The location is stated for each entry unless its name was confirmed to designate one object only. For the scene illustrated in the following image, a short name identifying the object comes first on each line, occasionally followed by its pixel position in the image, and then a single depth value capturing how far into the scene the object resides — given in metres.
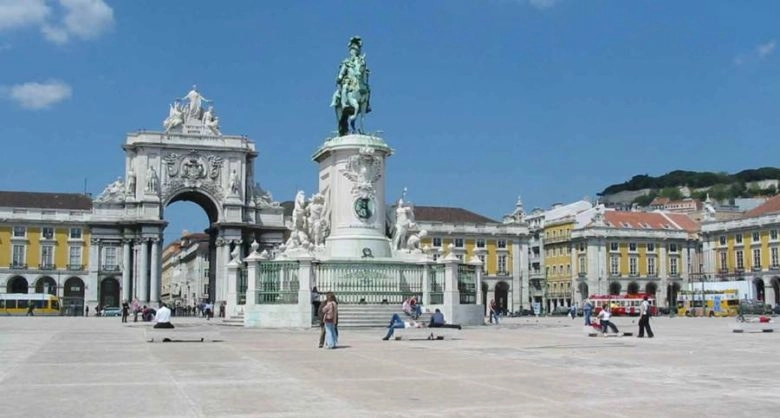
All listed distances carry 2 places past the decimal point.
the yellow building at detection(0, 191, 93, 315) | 92.38
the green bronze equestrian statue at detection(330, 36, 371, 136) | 38.84
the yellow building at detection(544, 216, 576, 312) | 110.25
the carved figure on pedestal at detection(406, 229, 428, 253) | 38.62
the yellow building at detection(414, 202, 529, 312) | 104.31
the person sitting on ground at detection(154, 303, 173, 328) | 28.89
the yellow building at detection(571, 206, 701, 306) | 105.88
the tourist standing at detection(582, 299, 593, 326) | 33.89
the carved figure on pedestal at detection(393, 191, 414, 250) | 38.66
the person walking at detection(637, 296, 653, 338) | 26.72
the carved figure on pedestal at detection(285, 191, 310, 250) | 38.22
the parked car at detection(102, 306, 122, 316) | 81.12
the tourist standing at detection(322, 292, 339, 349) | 21.66
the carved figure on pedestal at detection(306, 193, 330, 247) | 37.84
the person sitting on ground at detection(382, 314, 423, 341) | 24.89
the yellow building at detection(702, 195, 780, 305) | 96.00
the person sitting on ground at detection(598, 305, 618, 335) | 27.53
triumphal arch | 90.31
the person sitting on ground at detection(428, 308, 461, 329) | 28.42
